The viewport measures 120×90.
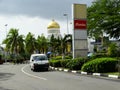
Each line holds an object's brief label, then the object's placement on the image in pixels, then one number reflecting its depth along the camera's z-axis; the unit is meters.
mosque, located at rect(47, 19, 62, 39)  131.88
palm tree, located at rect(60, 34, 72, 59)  57.24
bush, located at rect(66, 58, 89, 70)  32.25
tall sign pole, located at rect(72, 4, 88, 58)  34.84
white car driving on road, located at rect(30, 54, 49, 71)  35.81
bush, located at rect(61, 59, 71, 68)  37.70
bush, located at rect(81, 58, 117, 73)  26.97
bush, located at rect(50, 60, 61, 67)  42.20
